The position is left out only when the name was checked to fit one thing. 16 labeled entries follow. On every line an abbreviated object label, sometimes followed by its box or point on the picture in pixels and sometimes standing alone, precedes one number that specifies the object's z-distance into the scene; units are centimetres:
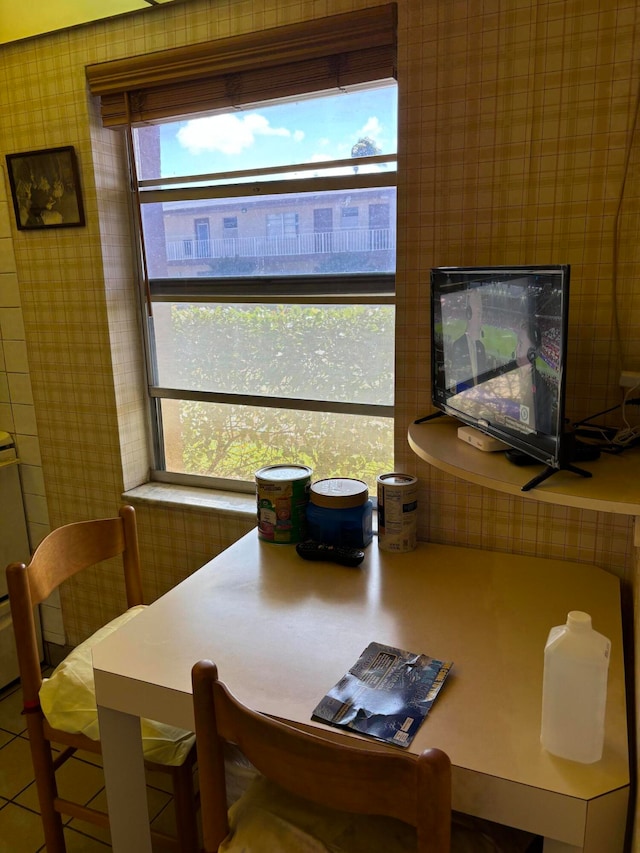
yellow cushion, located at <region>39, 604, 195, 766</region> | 140
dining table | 90
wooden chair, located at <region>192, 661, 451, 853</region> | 79
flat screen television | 105
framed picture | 201
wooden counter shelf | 98
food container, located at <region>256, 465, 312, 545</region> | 164
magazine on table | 100
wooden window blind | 158
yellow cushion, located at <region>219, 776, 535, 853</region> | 100
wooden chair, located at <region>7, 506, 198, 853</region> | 142
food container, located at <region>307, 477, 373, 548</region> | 161
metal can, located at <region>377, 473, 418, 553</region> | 157
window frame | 180
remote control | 154
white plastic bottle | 89
